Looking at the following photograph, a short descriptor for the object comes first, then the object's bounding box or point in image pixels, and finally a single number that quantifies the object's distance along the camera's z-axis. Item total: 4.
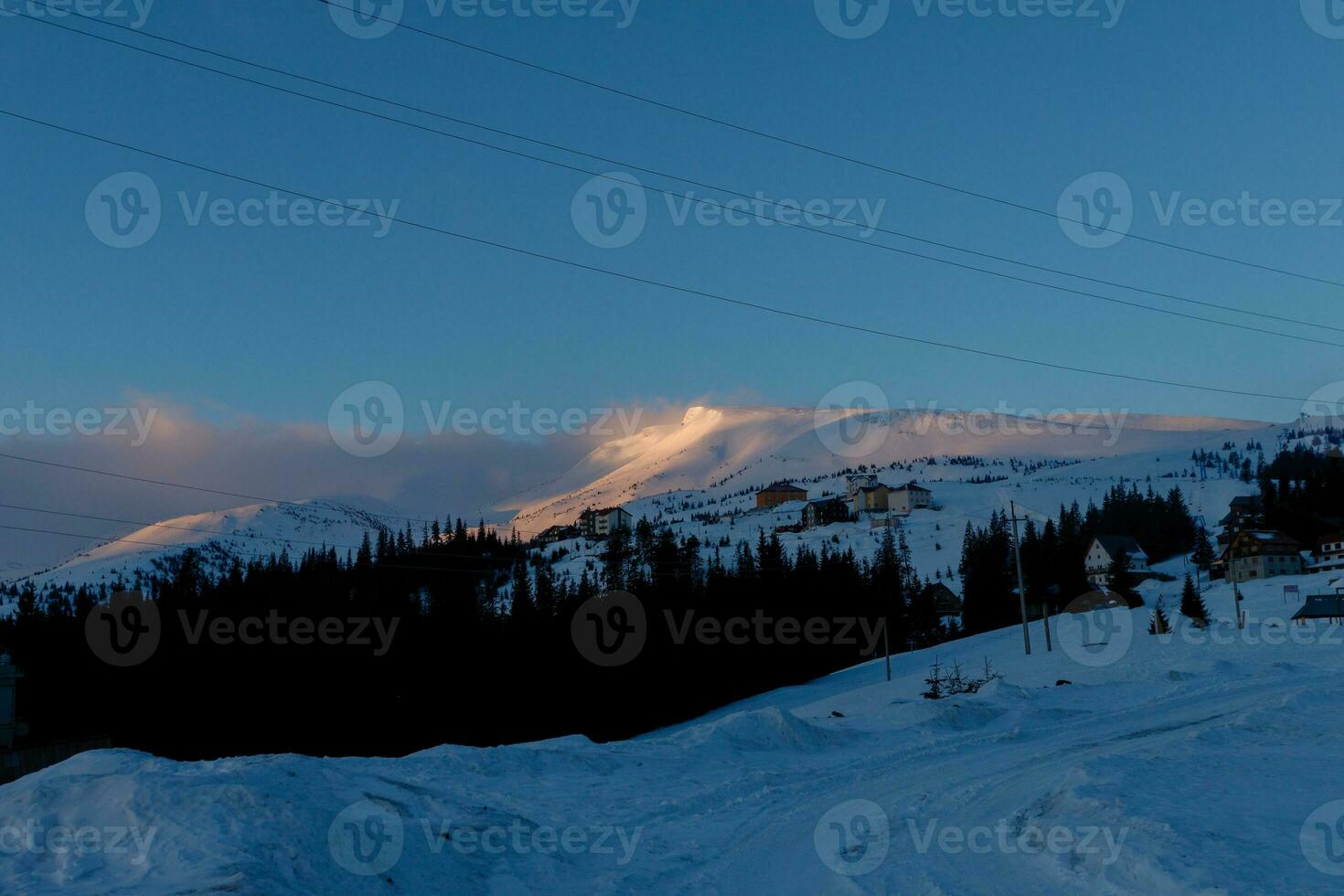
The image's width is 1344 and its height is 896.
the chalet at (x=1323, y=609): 55.38
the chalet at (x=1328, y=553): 94.56
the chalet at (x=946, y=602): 131.25
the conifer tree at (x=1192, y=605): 57.06
